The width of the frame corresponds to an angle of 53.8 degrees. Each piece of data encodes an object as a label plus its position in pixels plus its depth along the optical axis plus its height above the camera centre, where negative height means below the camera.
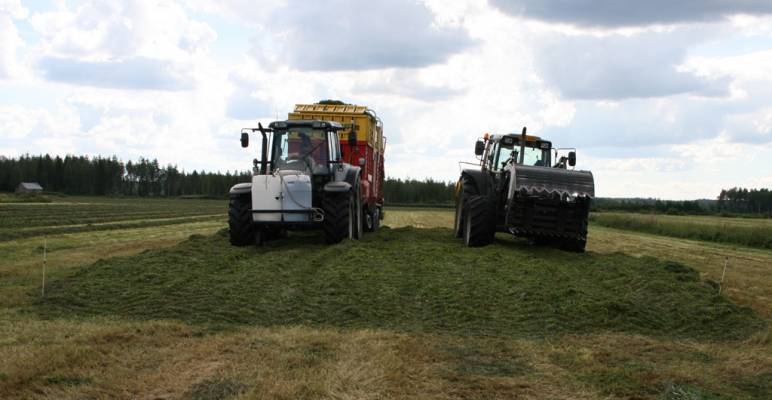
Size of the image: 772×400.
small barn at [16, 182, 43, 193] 84.57 -0.84
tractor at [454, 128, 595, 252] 14.40 -0.09
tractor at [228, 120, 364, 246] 14.57 +0.03
